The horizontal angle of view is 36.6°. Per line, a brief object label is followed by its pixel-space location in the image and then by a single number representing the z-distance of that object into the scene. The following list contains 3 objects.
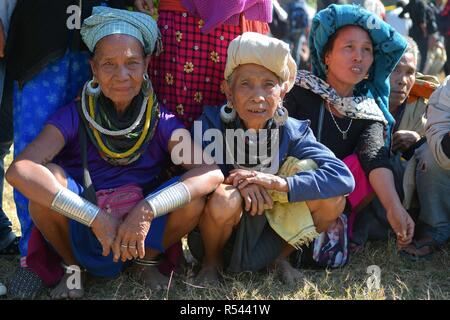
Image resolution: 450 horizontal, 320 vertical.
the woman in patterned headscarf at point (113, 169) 3.16
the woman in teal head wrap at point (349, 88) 3.95
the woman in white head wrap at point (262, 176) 3.41
